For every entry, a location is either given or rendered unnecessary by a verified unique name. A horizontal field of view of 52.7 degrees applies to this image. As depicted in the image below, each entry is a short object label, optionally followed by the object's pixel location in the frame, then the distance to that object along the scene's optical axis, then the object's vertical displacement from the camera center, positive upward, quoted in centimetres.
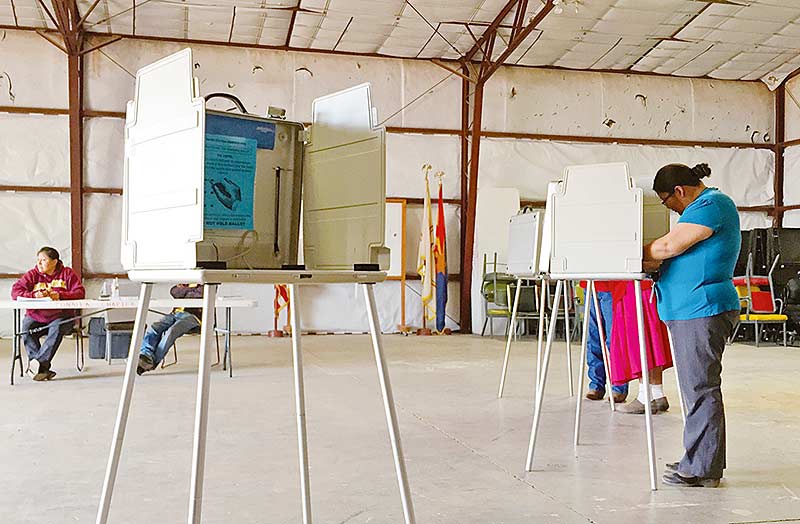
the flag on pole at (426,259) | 1078 -10
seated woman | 629 -39
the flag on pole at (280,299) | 1047 -65
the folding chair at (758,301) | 980 -54
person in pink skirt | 474 -53
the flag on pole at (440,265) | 1081 -17
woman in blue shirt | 308 -20
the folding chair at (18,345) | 602 -76
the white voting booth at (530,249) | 474 +3
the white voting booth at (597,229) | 314 +10
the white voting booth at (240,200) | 200 +13
